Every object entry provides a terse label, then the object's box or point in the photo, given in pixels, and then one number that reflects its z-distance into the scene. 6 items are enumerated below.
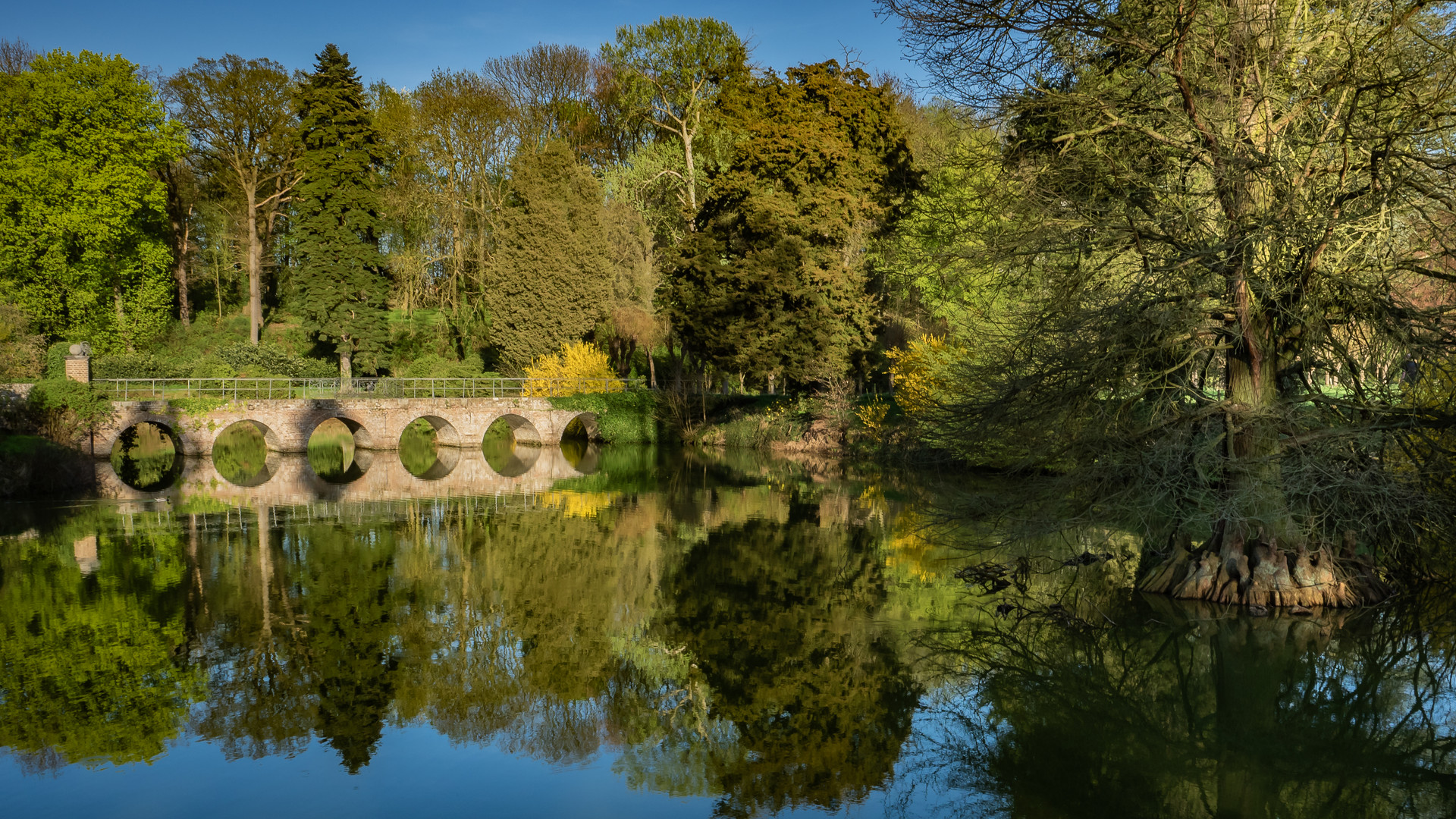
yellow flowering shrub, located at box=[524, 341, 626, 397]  37.50
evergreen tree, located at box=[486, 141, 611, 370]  38.12
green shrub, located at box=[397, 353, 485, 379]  39.06
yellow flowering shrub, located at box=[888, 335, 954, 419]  23.91
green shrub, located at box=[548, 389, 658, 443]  37.50
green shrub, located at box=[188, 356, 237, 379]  33.94
